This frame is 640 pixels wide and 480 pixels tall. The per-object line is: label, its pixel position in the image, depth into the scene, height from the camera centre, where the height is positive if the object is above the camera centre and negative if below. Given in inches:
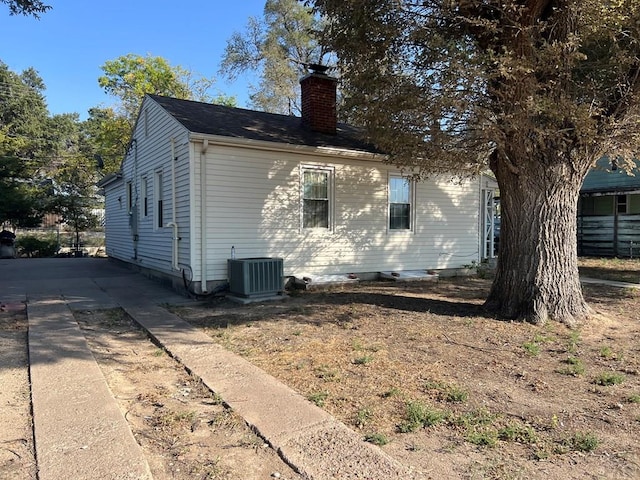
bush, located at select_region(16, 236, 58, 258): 844.6 -27.0
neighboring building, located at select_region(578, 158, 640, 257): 703.7 +23.4
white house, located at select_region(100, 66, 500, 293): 353.7 +28.8
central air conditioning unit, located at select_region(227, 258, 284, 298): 334.0 -34.1
